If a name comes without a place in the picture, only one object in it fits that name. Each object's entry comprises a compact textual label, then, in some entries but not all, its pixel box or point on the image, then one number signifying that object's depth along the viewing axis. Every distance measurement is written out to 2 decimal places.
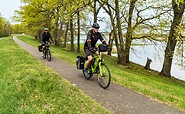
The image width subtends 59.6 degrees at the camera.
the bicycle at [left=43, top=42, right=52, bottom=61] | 9.65
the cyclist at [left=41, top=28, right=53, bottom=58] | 9.50
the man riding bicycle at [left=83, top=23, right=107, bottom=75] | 5.38
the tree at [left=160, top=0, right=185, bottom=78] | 12.38
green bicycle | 5.22
